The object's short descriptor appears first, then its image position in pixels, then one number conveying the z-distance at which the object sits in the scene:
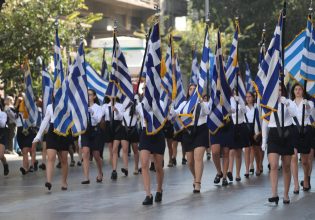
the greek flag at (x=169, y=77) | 17.72
